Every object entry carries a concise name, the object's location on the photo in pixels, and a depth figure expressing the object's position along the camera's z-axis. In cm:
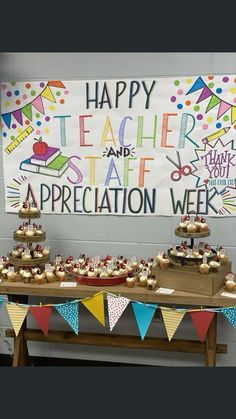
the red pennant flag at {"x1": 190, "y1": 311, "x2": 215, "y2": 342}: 254
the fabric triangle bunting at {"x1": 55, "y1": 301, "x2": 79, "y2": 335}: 266
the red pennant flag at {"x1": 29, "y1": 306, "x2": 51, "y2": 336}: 269
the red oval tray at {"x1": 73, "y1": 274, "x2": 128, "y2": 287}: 268
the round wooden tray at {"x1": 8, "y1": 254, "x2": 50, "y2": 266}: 276
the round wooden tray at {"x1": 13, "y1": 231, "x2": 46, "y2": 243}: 278
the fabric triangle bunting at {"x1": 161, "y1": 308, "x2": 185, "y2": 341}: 256
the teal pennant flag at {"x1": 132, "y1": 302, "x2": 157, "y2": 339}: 258
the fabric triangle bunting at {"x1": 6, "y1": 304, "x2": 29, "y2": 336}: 271
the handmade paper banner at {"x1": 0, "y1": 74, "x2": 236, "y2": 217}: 284
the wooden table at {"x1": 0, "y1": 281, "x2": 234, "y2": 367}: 253
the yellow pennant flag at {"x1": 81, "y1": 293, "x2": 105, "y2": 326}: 262
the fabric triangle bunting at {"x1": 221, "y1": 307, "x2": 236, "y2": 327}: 249
